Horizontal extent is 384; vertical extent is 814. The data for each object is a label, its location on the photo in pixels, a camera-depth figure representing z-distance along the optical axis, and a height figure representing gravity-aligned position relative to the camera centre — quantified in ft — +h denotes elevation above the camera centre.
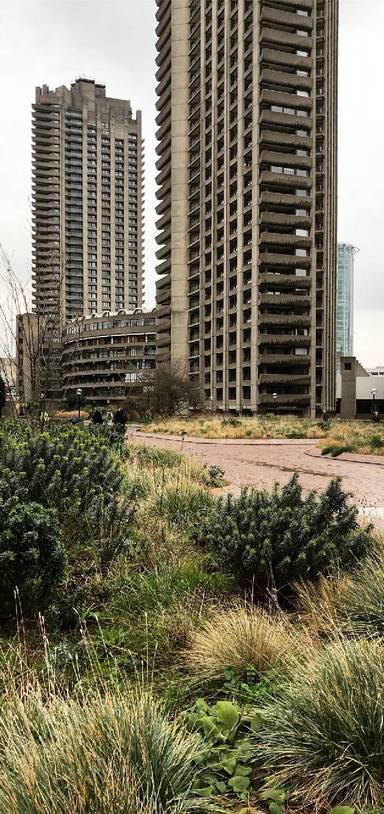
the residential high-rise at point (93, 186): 522.88 +195.76
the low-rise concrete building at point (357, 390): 200.34 +1.49
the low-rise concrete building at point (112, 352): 356.59 +27.58
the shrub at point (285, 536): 15.37 -3.93
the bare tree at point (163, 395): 166.30 +0.05
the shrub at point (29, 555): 13.15 -3.68
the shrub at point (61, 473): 18.53 -2.67
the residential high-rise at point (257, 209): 242.99 +84.29
